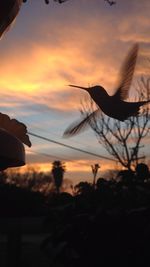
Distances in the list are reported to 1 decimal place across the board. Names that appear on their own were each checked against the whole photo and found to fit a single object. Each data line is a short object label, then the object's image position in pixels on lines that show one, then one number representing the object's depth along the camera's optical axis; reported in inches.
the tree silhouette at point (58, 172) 1104.9
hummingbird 31.3
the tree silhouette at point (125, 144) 405.6
